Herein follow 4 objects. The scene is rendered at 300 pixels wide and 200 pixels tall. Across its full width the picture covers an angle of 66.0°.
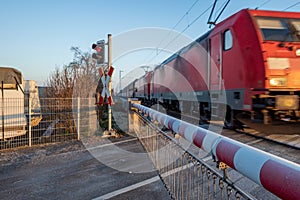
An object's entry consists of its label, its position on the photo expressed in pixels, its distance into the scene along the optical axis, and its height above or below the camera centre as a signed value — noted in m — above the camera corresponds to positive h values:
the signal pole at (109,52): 8.55 +1.61
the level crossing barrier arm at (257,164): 1.09 -0.39
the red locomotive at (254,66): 6.27 +0.88
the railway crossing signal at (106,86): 7.83 +0.31
